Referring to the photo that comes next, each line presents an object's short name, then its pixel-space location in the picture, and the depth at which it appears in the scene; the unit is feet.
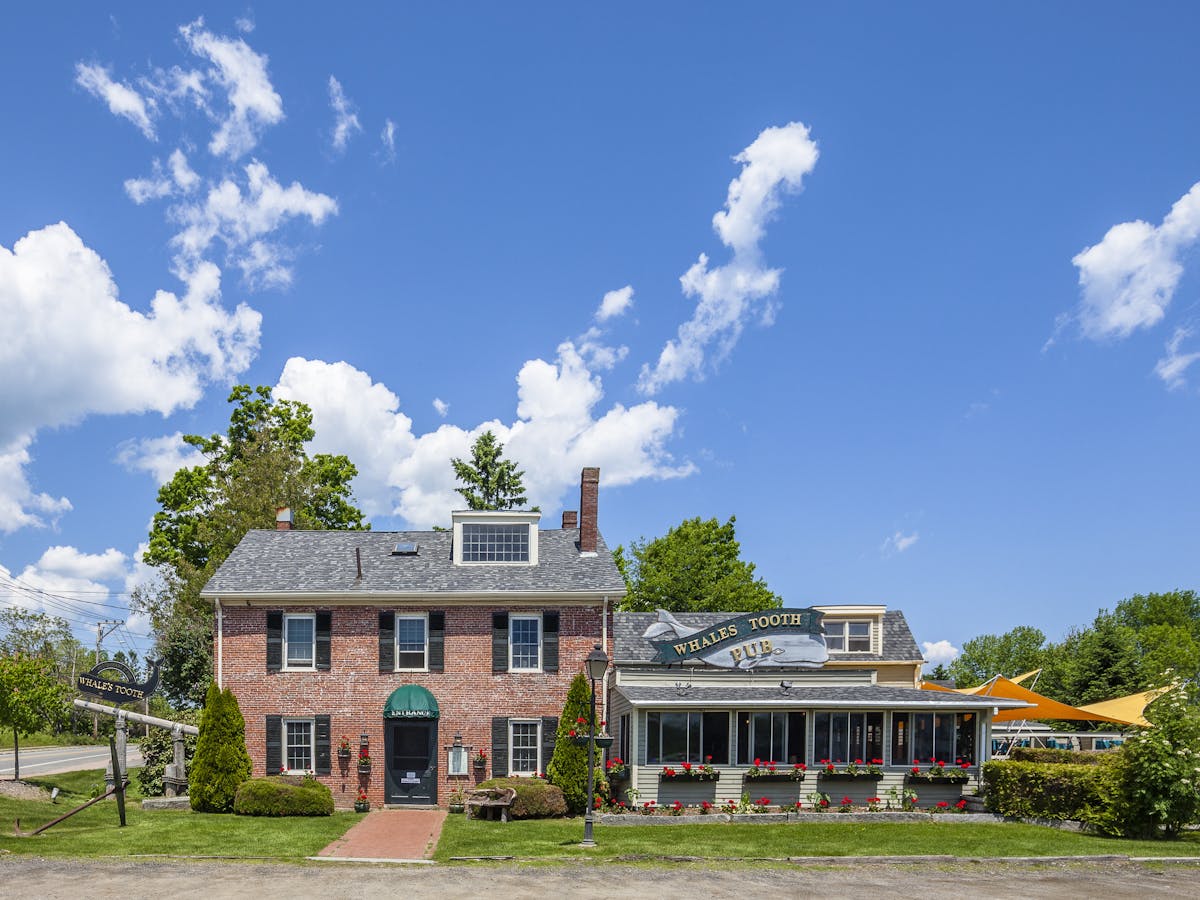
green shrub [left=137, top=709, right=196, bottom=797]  96.27
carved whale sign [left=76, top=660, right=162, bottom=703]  92.68
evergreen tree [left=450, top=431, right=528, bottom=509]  195.21
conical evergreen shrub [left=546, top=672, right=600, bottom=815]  87.10
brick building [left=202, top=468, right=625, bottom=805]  93.35
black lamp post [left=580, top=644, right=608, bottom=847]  67.87
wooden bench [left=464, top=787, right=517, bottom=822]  81.76
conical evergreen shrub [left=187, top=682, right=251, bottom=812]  87.81
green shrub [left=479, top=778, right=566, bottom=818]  82.84
